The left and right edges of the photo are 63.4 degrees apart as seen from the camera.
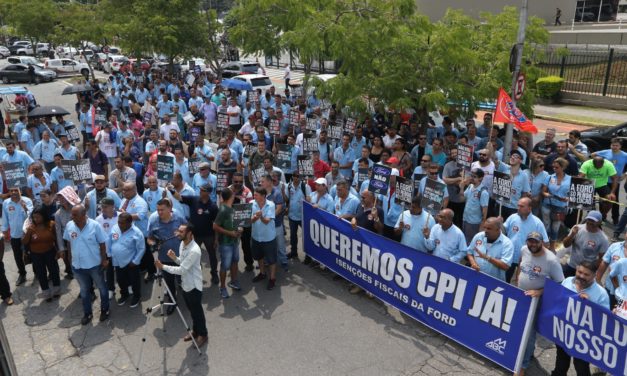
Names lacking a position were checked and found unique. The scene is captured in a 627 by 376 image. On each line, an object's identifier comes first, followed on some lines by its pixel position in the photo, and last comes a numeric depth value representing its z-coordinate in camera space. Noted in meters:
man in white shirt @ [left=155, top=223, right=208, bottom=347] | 6.52
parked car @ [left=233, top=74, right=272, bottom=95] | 25.59
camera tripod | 6.61
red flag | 10.44
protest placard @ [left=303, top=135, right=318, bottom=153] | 11.49
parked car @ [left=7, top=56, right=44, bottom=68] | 41.16
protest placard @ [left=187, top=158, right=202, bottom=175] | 10.34
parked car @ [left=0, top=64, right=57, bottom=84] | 38.75
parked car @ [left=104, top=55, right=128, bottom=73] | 44.66
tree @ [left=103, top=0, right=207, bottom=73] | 24.03
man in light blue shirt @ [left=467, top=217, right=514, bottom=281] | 6.49
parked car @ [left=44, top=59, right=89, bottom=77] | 43.12
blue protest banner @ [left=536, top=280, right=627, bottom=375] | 5.29
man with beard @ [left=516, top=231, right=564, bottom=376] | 6.02
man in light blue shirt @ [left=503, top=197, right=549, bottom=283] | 7.00
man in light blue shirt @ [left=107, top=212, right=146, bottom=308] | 7.54
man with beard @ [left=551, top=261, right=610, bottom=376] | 5.47
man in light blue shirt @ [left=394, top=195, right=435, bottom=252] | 7.38
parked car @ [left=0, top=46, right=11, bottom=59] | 57.94
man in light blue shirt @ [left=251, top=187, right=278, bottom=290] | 8.13
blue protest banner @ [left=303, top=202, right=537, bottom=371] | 6.11
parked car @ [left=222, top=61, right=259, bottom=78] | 35.28
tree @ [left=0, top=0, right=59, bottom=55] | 44.56
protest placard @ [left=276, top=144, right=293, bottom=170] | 10.70
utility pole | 10.56
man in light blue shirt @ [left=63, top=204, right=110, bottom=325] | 7.22
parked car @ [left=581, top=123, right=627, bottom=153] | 14.28
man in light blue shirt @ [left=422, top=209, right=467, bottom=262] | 6.88
